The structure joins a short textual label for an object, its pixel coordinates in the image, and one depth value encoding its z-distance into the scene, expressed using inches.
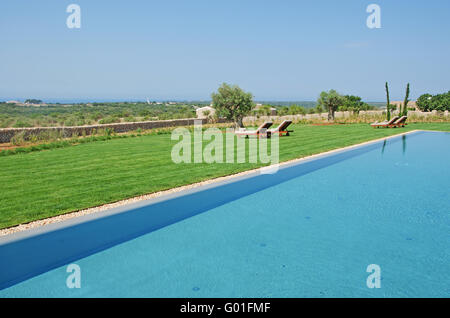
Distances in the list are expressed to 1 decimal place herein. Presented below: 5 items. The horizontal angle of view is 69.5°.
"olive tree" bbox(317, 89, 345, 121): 965.8
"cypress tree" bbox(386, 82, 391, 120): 899.4
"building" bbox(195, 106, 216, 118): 1348.7
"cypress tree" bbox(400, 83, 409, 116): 951.0
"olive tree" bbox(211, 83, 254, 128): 768.3
